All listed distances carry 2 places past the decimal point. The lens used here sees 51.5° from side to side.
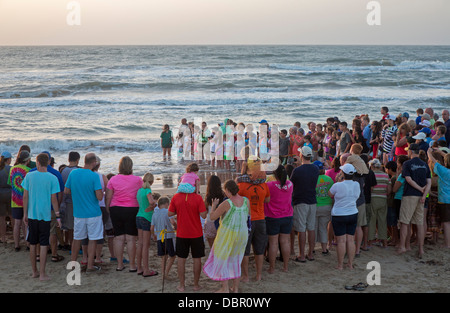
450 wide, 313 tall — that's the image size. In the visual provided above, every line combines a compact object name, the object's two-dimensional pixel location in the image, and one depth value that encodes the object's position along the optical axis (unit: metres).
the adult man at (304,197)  6.17
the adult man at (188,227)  5.31
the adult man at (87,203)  5.82
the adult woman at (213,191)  5.34
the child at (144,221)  5.76
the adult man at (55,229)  6.27
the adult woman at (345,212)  5.94
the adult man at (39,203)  5.78
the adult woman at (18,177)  6.50
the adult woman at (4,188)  6.89
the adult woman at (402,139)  8.90
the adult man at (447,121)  9.73
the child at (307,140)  10.11
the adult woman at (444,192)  6.73
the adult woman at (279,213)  5.84
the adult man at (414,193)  6.46
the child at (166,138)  14.17
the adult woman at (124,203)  5.82
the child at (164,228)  5.71
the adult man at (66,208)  6.38
